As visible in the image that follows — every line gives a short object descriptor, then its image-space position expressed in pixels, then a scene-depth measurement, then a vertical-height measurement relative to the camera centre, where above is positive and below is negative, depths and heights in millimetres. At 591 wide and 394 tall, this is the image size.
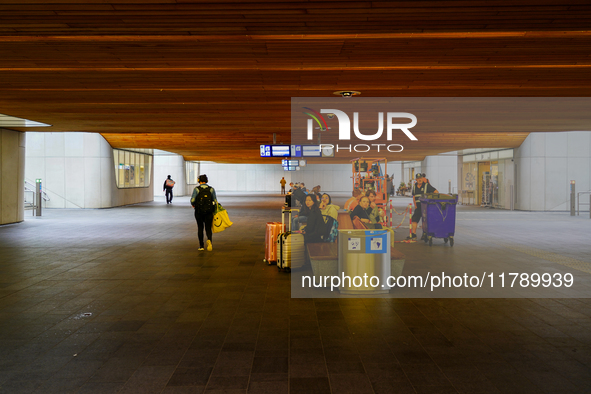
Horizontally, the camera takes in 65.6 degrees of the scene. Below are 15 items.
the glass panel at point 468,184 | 28062 +703
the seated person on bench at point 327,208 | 8781 -259
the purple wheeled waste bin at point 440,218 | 10617 -534
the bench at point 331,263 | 6340 -947
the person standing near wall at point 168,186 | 28000 +519
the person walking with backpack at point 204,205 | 9578 -221
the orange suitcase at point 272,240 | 7992 -810
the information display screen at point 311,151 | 17375 +1672
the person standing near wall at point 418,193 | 11617 +50
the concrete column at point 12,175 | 15117 +641
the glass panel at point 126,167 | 26781 +1587
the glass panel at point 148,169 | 30859 +1734
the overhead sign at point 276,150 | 17422 +1708
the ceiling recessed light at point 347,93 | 9641 +2195
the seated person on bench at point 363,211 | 8520 -312
